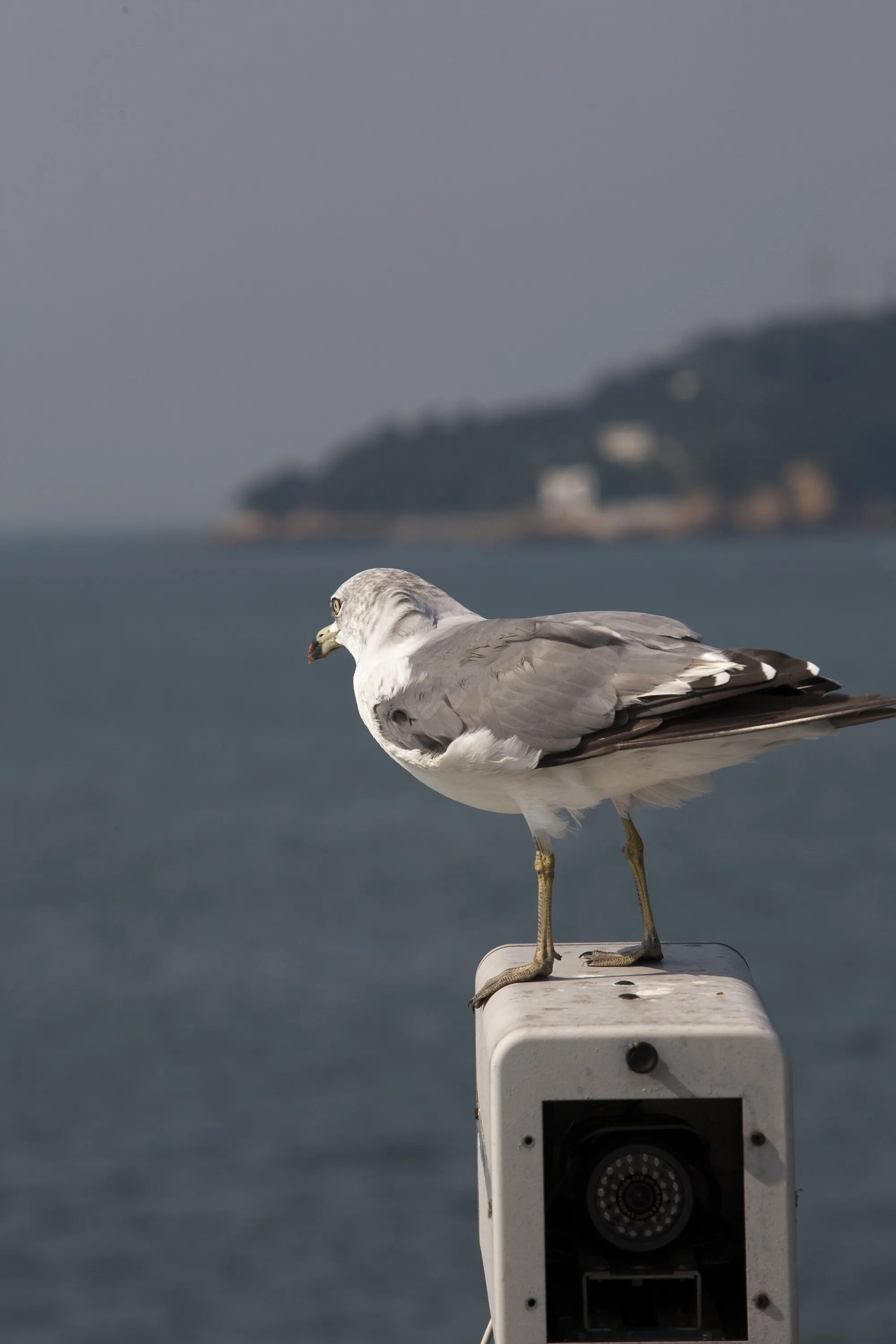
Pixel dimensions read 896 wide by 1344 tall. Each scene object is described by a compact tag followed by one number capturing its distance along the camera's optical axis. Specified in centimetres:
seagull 840
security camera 738
